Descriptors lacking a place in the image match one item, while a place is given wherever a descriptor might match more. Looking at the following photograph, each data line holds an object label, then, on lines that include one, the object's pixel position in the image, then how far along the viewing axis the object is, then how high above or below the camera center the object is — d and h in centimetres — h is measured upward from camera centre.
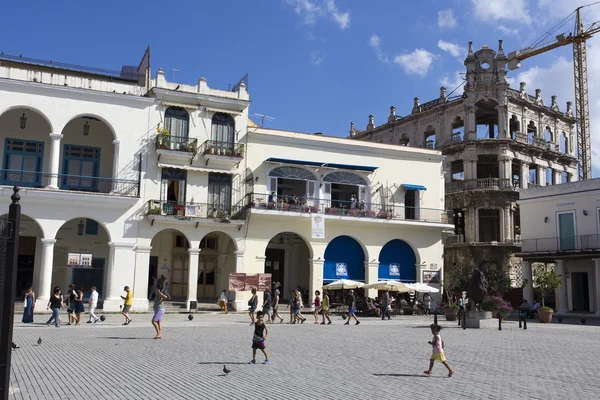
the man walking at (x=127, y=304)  2403 -145
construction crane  6091 +2228
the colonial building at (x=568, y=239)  3688 +245
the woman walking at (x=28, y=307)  2259 -155
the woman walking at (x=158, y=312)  1850 -133
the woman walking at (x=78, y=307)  2320 -154
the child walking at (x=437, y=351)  1231 -155
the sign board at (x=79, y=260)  3067 +31
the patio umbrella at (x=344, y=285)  3391 -67
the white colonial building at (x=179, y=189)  3078 +447
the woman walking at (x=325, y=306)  2672 -149
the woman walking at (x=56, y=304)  2214 -138
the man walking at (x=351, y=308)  2662 -154
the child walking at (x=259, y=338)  1361 -150
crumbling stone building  4834 +1011
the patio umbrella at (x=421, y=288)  3334 -74
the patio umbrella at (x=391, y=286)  3319 -67
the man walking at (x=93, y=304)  2447 -149
